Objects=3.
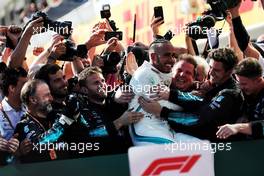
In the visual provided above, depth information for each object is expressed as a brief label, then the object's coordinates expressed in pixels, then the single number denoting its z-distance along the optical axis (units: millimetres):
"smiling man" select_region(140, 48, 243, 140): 8249
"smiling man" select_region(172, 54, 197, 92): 8761
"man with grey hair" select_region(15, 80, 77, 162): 8174
